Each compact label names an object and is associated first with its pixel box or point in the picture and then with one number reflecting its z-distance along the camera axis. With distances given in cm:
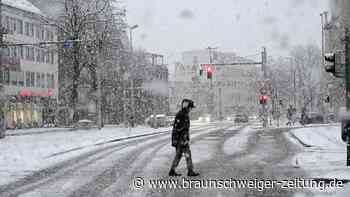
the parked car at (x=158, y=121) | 6406
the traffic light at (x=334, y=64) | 1509
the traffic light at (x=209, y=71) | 5022
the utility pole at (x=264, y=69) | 5206
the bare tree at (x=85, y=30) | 4962
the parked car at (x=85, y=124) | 5925
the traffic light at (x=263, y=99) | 5159
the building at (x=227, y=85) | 13838
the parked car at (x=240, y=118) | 7888
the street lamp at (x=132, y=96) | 5483
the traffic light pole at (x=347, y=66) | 1490
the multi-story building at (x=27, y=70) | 6525
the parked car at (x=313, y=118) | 6294
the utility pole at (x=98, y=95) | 4468
